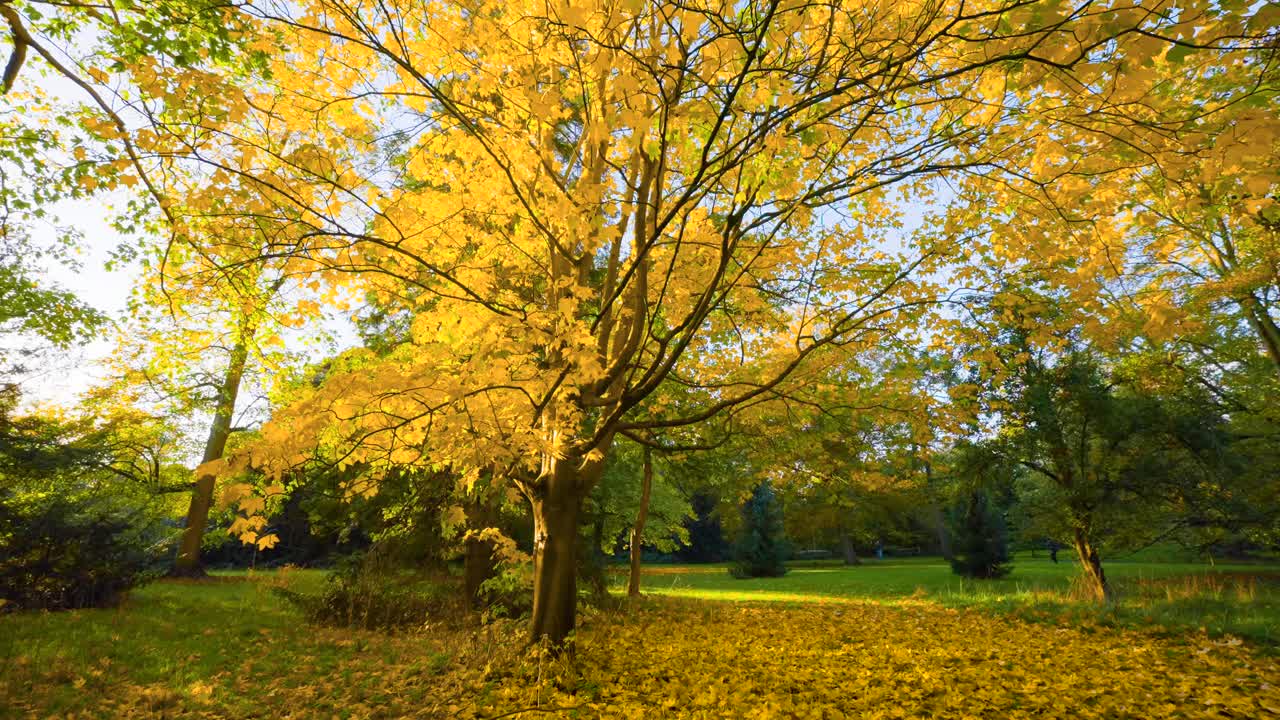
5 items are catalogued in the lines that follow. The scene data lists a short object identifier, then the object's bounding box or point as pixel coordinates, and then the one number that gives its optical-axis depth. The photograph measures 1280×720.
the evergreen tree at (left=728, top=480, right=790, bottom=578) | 23.95
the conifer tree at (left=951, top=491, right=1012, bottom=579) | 17.33
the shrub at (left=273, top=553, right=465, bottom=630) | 8.34
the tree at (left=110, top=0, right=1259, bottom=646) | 2.76
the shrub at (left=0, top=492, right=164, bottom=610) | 7.34
